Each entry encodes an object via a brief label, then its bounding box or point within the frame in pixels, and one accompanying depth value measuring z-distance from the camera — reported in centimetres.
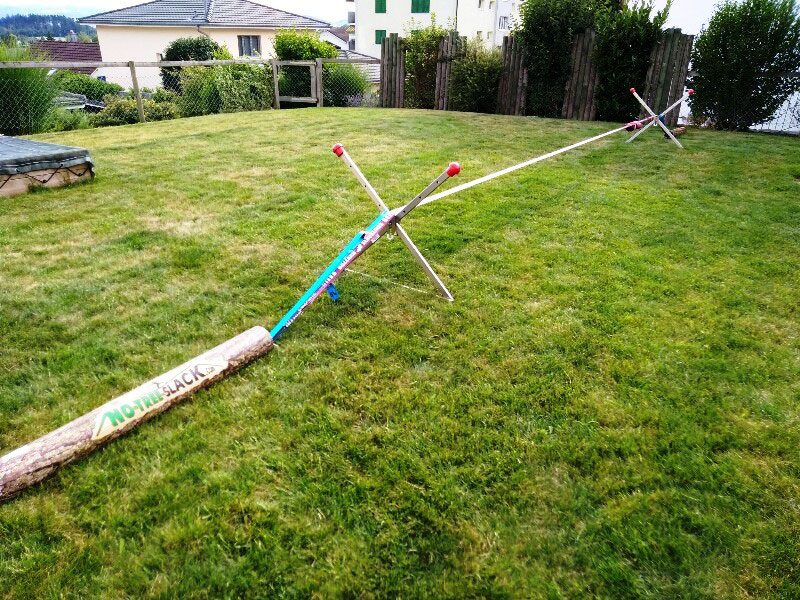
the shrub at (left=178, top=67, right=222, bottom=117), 1376
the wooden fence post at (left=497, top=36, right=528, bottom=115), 1220
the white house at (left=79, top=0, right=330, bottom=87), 3569
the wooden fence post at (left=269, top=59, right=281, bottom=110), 1376
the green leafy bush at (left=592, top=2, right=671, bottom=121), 1062
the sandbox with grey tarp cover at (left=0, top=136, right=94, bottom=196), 596
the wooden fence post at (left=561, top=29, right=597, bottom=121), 1136
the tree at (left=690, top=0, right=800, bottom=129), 955
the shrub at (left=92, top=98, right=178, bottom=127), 1323
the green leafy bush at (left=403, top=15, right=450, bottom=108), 1317
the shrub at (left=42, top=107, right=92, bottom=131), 1105
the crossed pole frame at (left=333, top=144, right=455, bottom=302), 361
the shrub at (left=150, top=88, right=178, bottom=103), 1447
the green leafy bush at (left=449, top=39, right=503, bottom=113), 1247
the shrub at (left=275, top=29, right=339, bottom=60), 1650
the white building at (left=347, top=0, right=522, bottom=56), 3766
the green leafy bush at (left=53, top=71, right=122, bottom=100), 2661
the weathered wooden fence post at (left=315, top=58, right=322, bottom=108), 1390
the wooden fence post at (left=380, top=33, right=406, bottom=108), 1370
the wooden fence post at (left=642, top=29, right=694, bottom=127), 1041
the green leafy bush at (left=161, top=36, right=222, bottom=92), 3048
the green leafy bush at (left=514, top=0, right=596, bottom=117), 1133
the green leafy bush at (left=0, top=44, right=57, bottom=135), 1043
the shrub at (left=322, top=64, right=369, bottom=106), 1512
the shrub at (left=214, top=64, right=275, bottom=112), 1385
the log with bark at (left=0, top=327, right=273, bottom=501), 223
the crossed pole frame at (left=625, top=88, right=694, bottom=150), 838
